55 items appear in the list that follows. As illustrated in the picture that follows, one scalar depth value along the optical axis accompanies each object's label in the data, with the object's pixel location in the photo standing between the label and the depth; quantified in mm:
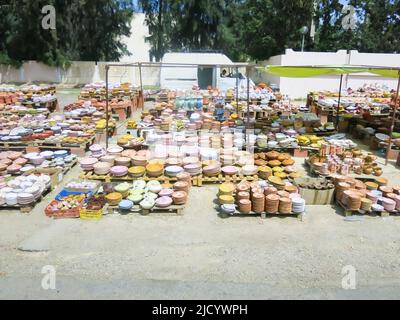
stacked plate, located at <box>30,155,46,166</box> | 8453
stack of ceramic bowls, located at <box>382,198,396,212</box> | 6562
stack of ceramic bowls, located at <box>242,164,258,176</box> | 7961
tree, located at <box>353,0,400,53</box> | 33625
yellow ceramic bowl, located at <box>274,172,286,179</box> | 7905
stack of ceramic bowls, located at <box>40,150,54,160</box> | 8719
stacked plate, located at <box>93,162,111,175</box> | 7855
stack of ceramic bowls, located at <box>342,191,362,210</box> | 6486
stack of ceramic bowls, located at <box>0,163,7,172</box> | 8186
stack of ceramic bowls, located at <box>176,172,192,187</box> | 7449
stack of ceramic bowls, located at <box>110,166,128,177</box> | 7734
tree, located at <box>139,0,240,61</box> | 33312
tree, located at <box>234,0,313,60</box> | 30938
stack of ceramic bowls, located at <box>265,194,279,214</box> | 6375
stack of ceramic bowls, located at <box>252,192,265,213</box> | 6387
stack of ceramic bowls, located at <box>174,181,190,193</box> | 6996
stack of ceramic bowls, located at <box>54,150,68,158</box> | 8875
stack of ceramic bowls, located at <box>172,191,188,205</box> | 6594
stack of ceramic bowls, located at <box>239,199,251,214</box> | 6383
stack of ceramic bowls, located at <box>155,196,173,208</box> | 6516
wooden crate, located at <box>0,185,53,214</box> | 6527
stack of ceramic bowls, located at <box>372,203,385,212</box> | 6543
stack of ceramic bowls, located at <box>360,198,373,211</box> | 6520
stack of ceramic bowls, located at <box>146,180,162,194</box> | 6938
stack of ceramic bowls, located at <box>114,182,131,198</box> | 6832
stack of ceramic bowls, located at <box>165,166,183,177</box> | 7688
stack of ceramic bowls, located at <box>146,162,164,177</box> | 7707
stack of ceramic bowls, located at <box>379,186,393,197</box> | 6969
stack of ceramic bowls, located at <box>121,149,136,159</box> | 8380
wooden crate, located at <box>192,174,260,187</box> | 7824
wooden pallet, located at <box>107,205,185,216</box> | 6509
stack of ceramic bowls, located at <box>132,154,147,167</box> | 8008
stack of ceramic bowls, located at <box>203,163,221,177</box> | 7850
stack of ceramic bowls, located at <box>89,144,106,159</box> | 8641
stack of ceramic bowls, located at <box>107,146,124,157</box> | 8641
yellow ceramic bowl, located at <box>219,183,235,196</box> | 6872
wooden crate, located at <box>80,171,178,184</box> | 7641
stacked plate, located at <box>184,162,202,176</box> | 7867
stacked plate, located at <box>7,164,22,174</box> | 8102
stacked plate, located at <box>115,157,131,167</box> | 8039
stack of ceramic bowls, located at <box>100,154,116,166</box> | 8138
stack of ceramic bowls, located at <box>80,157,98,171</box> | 8000
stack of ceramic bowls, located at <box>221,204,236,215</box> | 6418
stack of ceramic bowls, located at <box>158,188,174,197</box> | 6816
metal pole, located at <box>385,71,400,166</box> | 9550
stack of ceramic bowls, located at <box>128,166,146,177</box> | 7730
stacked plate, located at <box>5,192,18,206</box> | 6512
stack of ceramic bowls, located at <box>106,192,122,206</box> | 6543
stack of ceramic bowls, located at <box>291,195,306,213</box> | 6383
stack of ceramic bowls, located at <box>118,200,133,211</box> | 6438
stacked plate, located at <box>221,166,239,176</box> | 7938
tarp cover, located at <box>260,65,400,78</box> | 9477
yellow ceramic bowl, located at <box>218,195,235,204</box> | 6648
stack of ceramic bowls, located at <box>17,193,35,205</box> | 6512
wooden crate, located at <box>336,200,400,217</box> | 6559
